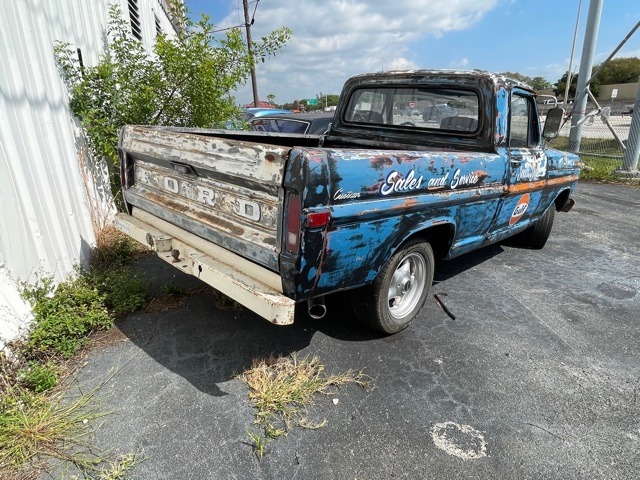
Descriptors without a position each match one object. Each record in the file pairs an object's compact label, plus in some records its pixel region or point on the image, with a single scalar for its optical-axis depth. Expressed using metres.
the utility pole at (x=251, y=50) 5.50
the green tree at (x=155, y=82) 4.19
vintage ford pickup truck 2.17
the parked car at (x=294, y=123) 7.27
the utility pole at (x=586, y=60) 9.58
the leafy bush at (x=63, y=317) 2.69
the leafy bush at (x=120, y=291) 3.29
